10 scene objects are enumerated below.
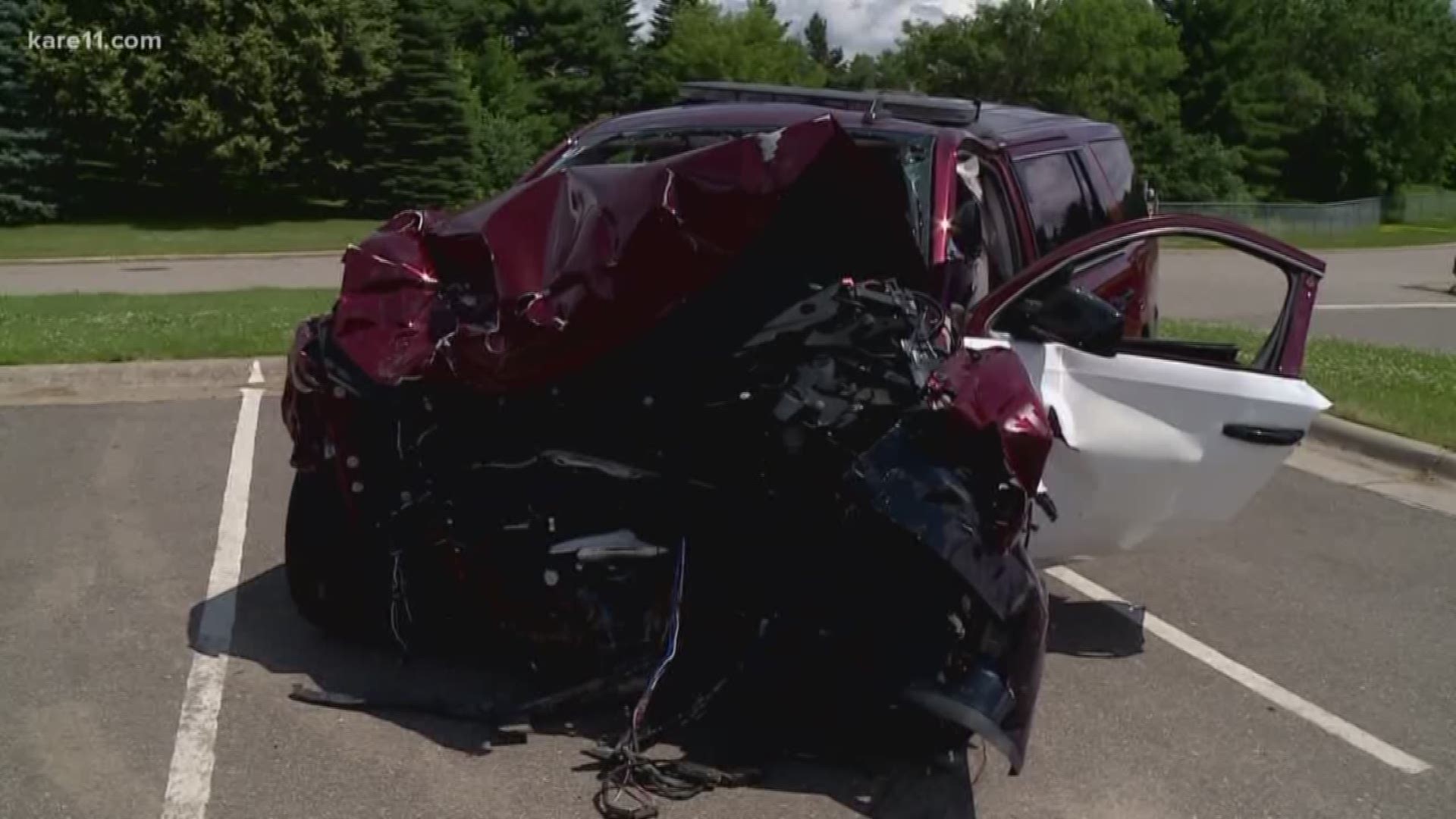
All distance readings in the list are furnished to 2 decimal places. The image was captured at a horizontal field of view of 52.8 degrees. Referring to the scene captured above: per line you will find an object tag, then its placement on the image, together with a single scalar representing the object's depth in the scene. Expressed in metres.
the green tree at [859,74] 57.03
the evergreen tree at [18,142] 32.88
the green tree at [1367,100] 66.25
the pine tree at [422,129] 34.75
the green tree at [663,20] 65.19
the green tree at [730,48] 57.28
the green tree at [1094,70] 54.56
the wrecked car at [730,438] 3.99
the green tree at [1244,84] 62.22
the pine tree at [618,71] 55.81
